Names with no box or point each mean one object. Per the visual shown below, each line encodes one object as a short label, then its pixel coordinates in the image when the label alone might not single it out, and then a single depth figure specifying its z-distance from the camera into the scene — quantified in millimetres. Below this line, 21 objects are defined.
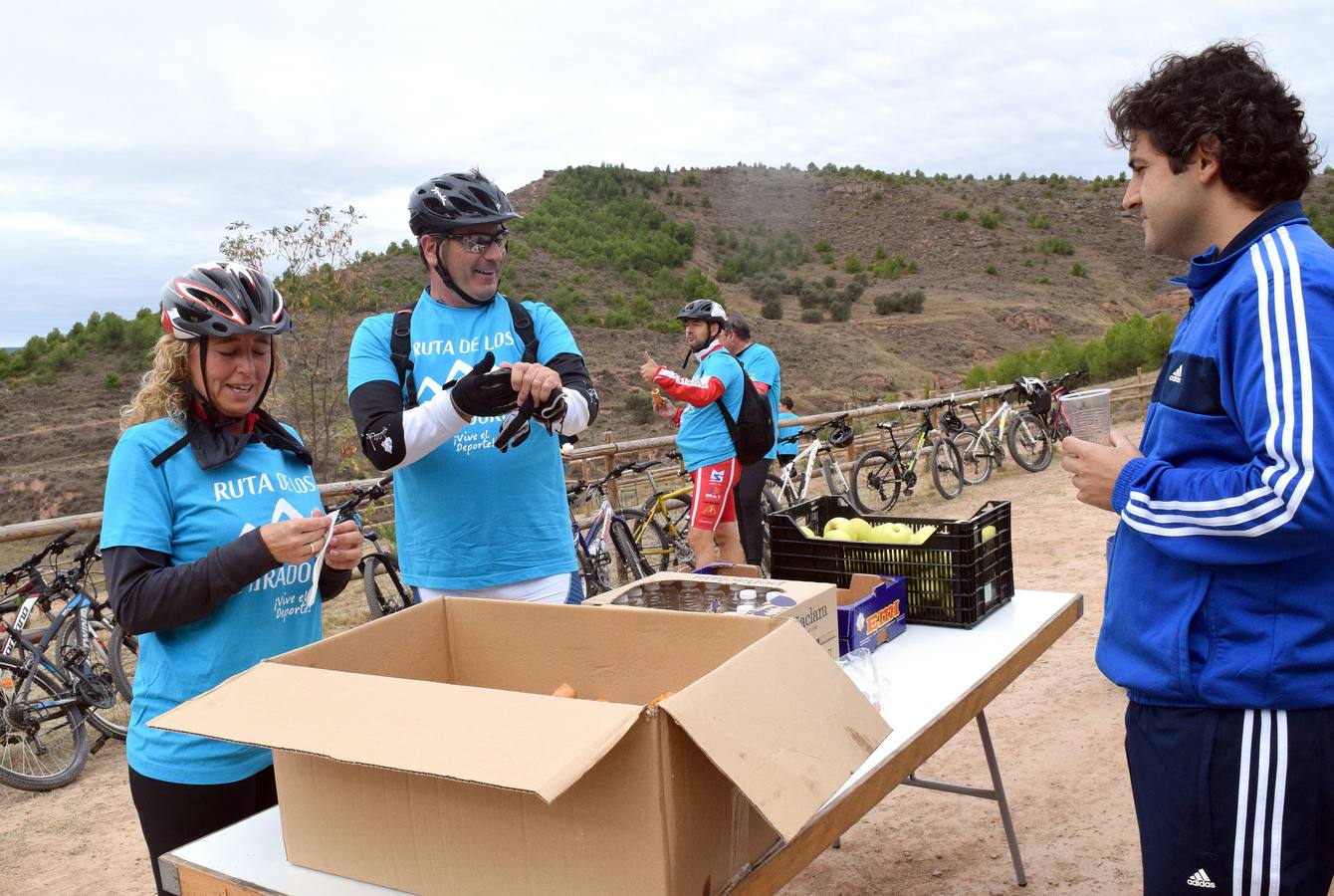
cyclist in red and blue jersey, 6203
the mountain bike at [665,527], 8008
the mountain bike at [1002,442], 12492
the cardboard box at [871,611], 2352
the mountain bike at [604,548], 7117
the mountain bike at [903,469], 11141
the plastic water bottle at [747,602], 1914
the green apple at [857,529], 2848
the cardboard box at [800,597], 2053
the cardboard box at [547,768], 1223
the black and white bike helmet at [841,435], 10827
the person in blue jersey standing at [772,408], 6863
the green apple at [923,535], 2733
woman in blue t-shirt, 1887
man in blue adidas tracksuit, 1500
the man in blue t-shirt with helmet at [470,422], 2557
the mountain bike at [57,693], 4918
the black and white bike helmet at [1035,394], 13047
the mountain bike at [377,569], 6634
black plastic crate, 2637
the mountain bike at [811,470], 9609
